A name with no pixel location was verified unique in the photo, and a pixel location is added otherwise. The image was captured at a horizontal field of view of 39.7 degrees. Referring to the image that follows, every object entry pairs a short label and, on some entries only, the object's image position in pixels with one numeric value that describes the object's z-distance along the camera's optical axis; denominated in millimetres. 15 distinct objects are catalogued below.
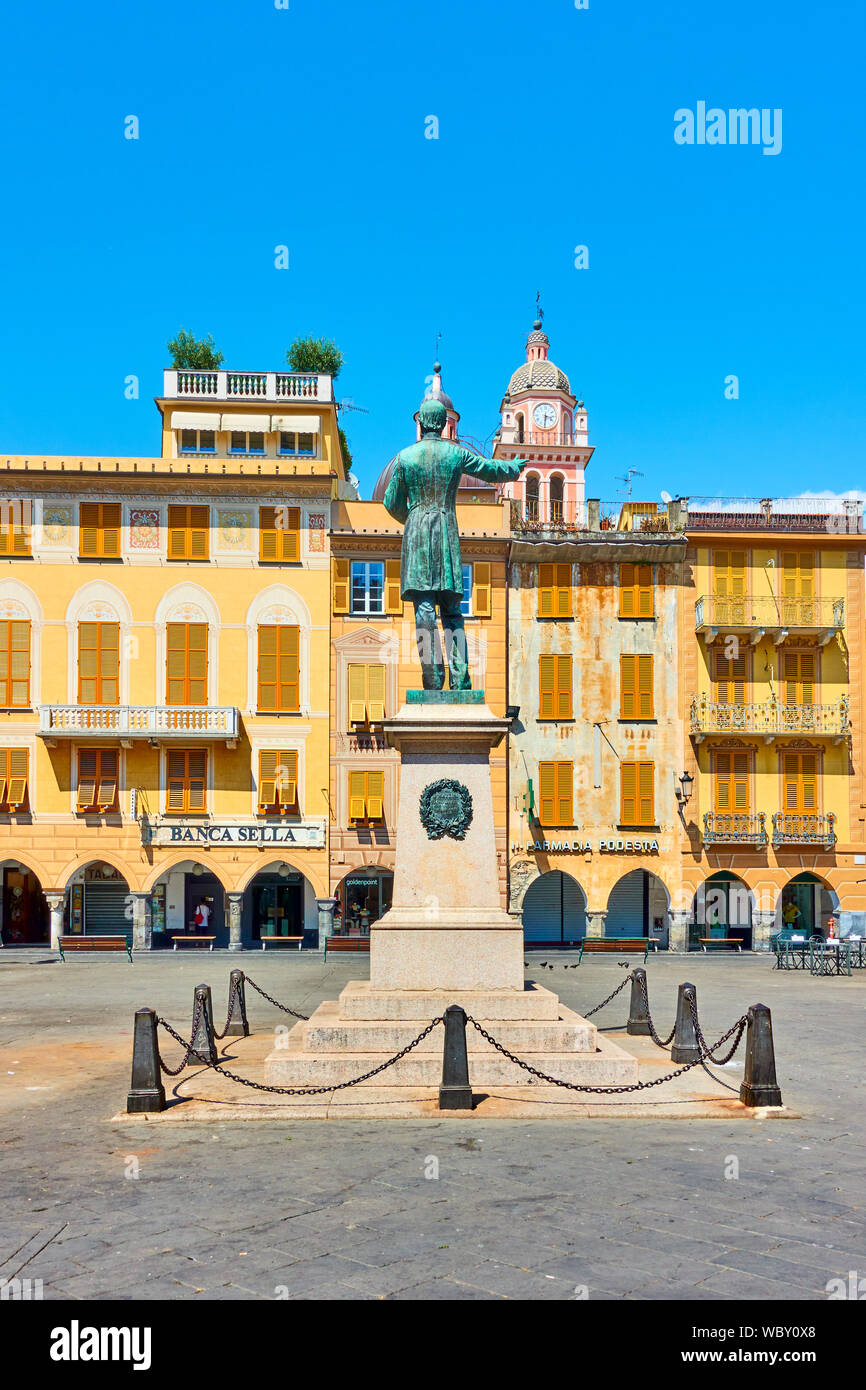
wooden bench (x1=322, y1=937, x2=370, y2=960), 30438
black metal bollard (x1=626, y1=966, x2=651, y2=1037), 15250
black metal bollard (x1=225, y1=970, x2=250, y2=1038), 15609
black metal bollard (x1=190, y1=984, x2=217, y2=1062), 13133
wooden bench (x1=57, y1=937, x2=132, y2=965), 30141
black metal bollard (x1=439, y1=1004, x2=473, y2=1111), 10562
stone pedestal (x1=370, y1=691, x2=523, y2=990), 12234
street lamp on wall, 34594
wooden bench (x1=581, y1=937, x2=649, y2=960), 31078
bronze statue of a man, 13547
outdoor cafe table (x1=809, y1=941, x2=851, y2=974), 27859
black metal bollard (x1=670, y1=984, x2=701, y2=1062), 12870
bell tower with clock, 68062
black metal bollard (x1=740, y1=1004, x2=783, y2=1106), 10898
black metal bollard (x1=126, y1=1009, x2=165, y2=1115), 10734
